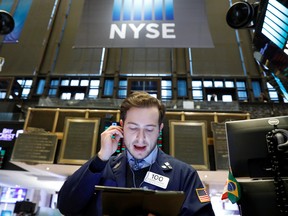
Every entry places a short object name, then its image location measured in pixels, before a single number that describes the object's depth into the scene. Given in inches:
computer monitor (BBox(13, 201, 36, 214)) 156.1
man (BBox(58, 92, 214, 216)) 52.4
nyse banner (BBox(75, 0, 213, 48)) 200.7
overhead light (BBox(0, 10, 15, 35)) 122.5
